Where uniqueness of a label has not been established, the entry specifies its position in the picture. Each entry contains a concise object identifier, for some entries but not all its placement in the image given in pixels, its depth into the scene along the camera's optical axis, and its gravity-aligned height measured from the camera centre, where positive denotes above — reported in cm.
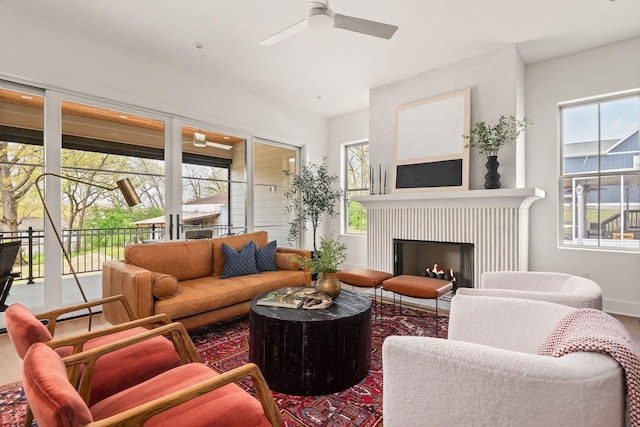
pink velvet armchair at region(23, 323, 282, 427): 85 -65
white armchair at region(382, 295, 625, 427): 84 -48
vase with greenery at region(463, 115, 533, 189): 371 +85
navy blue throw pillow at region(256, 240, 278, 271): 391 -53
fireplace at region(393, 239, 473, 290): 409 -58
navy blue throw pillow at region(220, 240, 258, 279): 359 -53
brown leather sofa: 272 -68
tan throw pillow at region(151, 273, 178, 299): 274 -61
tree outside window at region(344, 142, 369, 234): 600 +58
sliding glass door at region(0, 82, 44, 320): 315 +24
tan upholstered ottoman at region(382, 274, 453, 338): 298 -68
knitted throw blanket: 83 -37
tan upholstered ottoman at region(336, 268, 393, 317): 353 -70
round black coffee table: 204 -86
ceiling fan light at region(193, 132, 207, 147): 458 +103
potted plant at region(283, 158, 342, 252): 556 +29
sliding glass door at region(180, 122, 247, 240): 447 +45
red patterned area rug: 181 -111
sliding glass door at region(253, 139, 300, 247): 541 +48
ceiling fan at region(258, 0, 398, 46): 235 +142
